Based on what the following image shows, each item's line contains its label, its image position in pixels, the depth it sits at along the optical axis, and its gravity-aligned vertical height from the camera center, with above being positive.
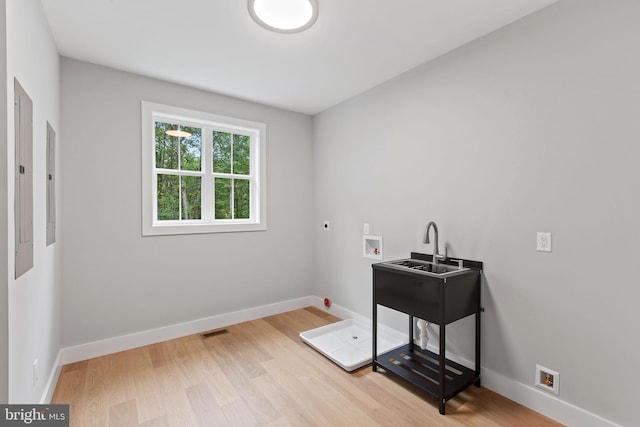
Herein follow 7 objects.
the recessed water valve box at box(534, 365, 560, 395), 1.85 -1.04
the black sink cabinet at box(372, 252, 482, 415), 1.95 -0.66
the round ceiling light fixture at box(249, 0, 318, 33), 1.88 +1.27
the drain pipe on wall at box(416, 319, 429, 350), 2.43 -0.97
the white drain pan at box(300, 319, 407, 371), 2.54 -1.22
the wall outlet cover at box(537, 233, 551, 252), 1.90 -0.18
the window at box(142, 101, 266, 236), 2.95 +0.43
